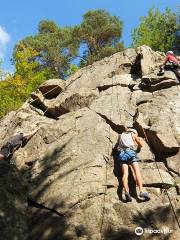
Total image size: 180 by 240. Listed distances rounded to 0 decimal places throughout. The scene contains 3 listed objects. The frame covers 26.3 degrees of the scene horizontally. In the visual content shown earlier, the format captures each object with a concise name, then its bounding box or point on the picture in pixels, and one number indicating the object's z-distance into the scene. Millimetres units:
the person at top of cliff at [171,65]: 15698
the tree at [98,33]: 39750
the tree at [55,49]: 39750
